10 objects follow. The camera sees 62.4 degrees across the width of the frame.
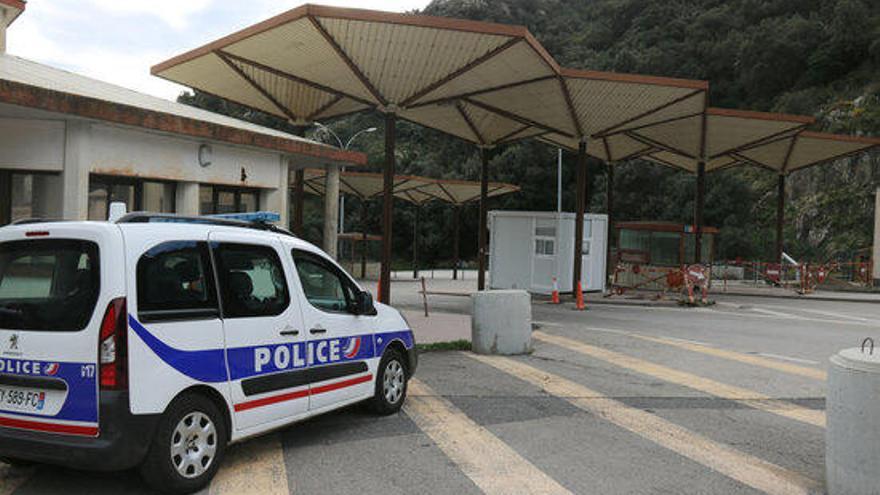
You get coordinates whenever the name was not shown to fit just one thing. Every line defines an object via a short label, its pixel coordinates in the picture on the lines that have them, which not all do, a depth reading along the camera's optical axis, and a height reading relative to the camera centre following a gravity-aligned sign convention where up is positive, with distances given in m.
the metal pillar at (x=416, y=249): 40.54 +0.05
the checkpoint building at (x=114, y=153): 9.00 +1.25
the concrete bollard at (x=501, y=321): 10.97 -1.03
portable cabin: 23.97 +0.17
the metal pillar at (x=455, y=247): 39.42 +0.26
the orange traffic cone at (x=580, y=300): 20.27 -1.23
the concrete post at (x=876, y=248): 29.97 +0.78
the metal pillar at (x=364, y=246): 37.21 +0.13
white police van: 4.48 -0.69
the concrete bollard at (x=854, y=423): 4.49 -0.99
